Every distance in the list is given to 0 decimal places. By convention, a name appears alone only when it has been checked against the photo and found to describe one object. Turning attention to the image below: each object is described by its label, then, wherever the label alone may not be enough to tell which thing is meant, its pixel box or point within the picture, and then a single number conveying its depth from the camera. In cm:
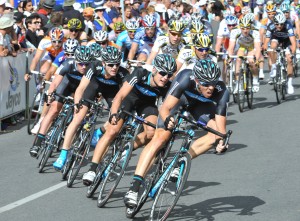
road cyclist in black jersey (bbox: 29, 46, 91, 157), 1445
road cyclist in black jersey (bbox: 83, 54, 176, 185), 1091
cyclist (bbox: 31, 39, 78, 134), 1516
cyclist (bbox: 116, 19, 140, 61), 2047
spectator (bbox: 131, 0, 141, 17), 2743
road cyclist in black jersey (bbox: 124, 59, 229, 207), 1015
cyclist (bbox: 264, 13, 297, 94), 2180
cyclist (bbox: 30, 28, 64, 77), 1691
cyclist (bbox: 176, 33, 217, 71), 1432
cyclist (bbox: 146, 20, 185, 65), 1619
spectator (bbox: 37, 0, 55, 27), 2256
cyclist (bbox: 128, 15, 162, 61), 1838
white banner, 1828
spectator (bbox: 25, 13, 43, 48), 2097
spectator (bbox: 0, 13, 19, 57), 1845
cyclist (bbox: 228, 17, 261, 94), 2044
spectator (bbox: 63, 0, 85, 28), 2144
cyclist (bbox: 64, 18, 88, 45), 1706
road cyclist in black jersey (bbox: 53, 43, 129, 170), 1297
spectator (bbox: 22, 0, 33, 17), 2267
